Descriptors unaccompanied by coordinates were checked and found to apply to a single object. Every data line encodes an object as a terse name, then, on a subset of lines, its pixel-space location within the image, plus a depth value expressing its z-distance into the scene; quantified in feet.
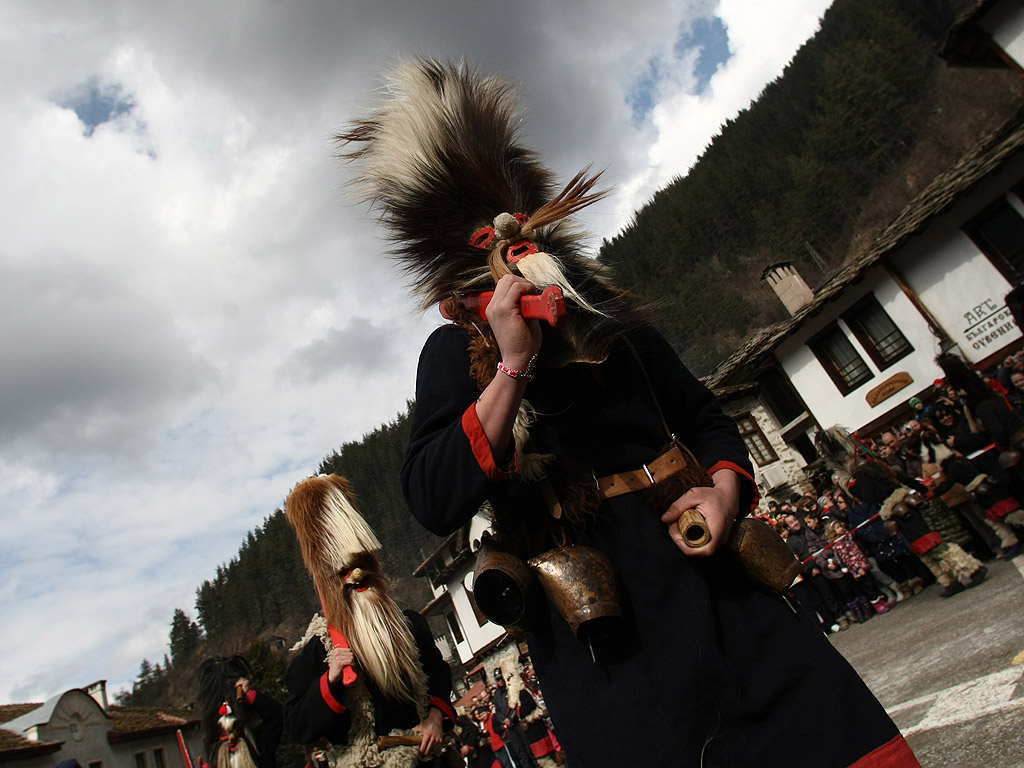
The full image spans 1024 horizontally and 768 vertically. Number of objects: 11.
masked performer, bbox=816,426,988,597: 24.26
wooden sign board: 56.24
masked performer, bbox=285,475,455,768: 10.51
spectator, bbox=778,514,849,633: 33.24
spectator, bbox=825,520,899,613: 30.99
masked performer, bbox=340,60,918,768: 4.12
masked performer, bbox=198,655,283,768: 14.92
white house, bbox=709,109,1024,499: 48.32
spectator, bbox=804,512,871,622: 31.91
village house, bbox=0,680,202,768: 71.10
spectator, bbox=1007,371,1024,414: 27.30
